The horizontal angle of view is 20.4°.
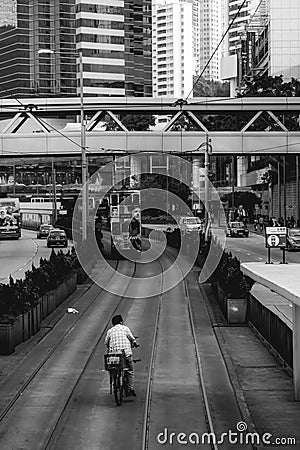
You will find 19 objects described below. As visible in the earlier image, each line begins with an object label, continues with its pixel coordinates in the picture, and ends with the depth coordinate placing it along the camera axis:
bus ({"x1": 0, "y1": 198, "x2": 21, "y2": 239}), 87.50
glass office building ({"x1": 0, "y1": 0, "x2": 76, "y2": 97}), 142.50
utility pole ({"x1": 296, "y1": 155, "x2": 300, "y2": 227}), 86.56
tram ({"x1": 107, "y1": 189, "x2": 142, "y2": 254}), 54.38
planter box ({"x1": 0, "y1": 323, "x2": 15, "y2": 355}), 22.58
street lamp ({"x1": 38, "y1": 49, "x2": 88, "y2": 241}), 47.78
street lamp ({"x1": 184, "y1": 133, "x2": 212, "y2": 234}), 50.19
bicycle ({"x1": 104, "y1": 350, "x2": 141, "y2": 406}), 16.22
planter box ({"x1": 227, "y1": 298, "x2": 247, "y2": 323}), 27.97
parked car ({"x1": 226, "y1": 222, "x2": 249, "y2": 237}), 89.66
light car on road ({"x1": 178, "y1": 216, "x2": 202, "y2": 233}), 73.19
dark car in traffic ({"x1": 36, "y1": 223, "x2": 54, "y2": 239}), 88.25
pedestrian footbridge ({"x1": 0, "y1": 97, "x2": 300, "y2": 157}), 50.22
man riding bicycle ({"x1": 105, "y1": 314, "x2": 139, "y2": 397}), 16.27
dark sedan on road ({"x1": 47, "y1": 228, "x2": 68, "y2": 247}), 72.56
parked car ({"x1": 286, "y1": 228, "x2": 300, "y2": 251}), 66.06
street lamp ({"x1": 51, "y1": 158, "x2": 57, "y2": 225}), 100.00
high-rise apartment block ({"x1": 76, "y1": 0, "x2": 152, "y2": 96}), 141.12
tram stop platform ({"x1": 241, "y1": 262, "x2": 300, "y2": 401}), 14.52
